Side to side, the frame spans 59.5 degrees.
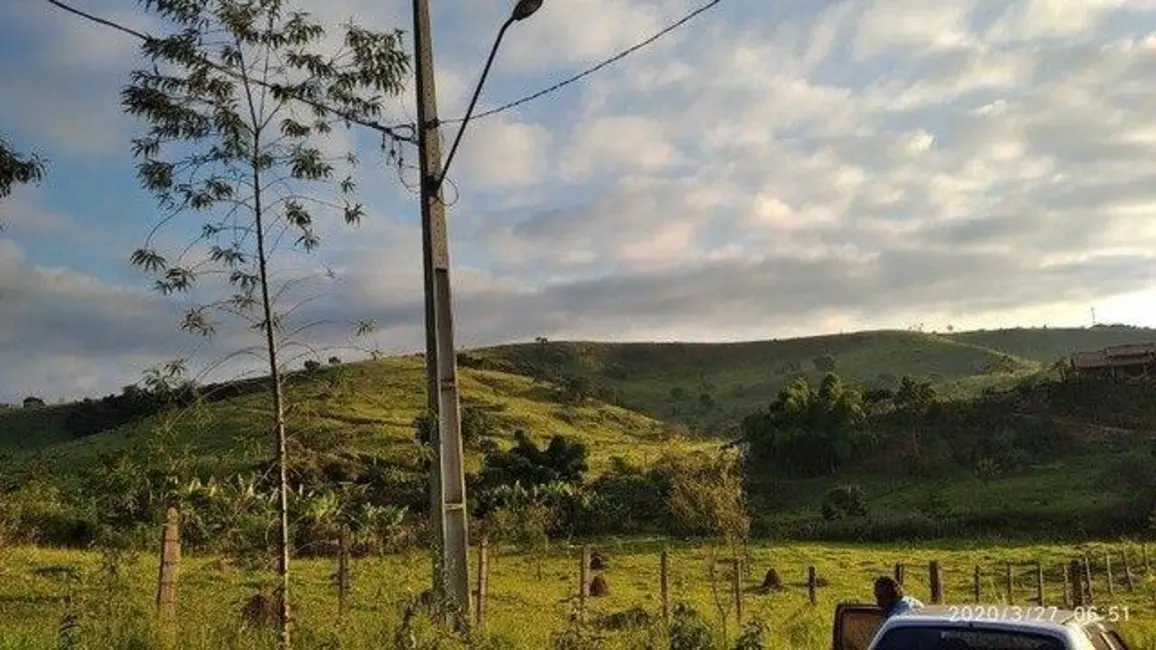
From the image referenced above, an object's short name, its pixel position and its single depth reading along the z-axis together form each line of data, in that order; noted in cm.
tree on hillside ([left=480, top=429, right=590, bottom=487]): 6462
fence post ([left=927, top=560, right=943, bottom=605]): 1850
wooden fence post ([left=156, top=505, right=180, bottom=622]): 1342
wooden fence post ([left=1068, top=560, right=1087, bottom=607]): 2492
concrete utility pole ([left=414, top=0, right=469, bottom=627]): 1048
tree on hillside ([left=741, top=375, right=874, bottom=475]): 7912
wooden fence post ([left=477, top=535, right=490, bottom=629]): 1937
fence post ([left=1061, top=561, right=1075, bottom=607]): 3144
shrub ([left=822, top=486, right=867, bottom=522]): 6356
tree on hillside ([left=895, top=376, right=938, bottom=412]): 8581
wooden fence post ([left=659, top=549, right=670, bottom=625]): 2025
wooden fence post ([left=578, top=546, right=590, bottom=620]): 2027
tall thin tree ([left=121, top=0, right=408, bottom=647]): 916
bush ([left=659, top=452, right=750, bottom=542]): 2769
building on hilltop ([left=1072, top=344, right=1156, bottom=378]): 9556
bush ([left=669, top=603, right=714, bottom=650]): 1227
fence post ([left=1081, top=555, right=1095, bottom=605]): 3231
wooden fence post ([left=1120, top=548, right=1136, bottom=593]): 3877
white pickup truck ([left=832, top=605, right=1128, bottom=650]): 681
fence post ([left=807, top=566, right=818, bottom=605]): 3148
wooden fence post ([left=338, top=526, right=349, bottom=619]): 1181
